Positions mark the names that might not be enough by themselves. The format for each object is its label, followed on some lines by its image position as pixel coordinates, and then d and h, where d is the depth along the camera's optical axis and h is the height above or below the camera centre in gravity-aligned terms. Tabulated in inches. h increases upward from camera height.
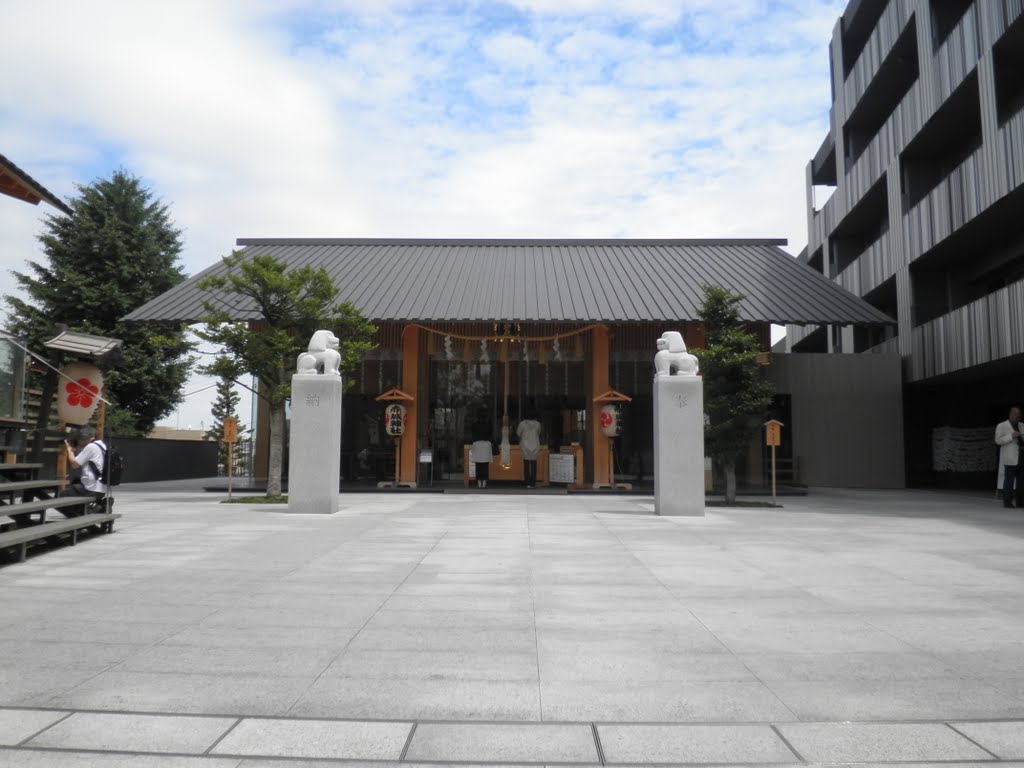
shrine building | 828.6 +97.4
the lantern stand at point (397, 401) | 813.2 +54.8
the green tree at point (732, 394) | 646.5 +51.7
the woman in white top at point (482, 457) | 810.2 -5.7
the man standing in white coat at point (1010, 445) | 593.3 +8.2
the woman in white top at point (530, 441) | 813.2 +11.8
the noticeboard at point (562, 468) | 799.1 -16.9
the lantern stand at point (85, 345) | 556.4 +78.0
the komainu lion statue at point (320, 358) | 531.5 +65.3
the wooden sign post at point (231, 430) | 630.5 +16.8
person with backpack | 408.2 -10.9
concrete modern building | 716.0 +280.2
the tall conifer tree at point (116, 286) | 1066.1 +233.5
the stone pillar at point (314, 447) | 517.3 +2.4
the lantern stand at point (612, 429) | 805.9 +25.1
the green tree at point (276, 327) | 625.9 +105.9
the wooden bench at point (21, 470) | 338.3 -10.5
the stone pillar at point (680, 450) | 517.3 +2.1
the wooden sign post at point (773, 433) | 636.1 +17.5
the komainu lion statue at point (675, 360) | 531.8 +65.5
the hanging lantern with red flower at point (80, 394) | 614.5 +45.5
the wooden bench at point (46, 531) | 287.9 -34.1
